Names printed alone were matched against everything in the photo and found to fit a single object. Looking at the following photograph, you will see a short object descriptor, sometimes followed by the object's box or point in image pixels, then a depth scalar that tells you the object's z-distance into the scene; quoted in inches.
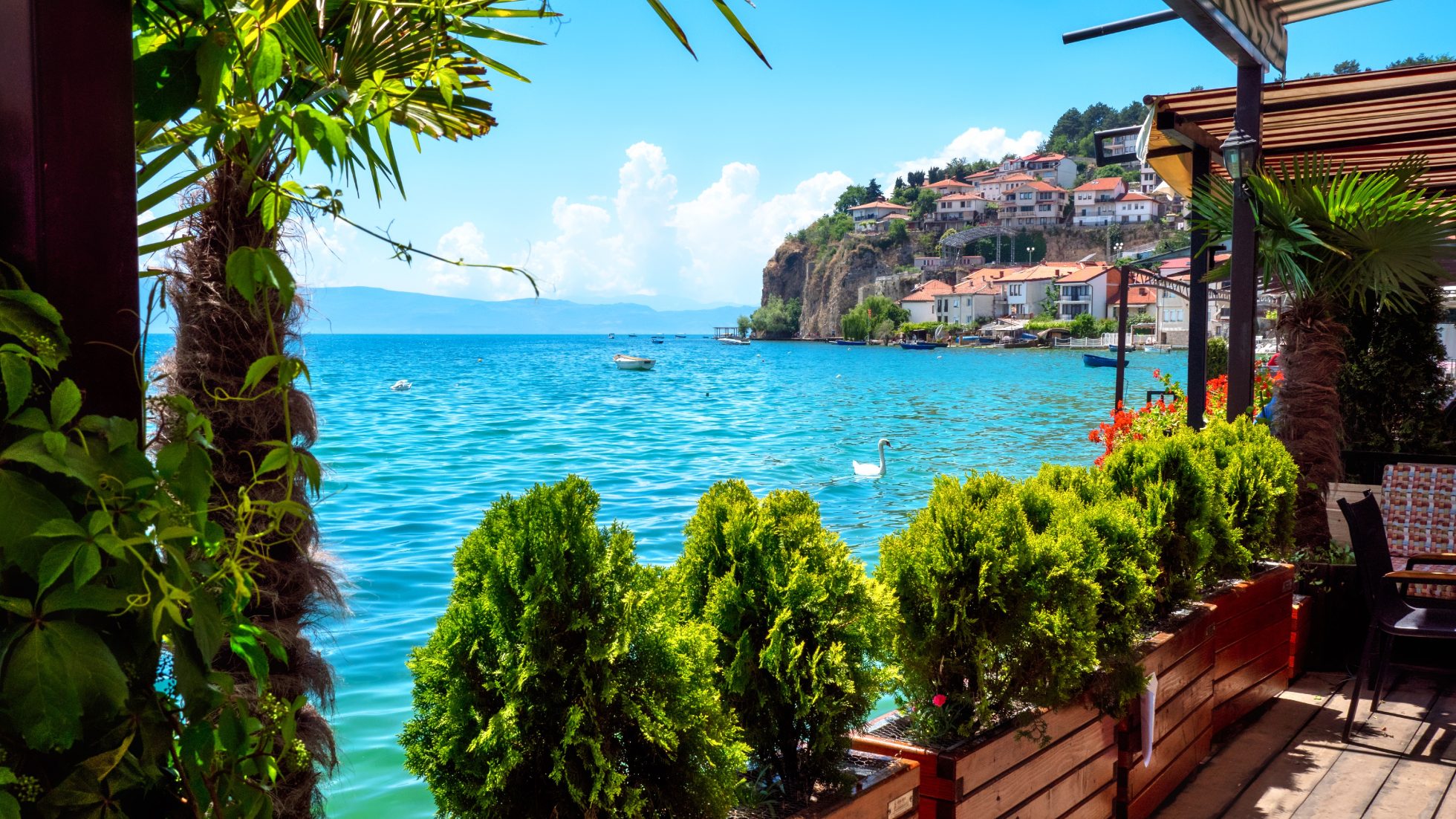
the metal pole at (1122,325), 559.6
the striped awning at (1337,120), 214.5
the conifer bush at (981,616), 106.3
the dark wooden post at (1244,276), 212.2
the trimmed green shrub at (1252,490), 173.5
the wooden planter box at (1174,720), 130.1
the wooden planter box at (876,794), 82.5
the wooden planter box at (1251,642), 164.6
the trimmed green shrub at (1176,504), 152.7
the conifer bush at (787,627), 85.7
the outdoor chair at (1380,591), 161.9
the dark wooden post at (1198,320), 254.5
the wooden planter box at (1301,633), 201.0
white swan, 720.7
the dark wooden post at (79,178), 33.1
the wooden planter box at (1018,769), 96.7
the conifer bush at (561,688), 67.7
